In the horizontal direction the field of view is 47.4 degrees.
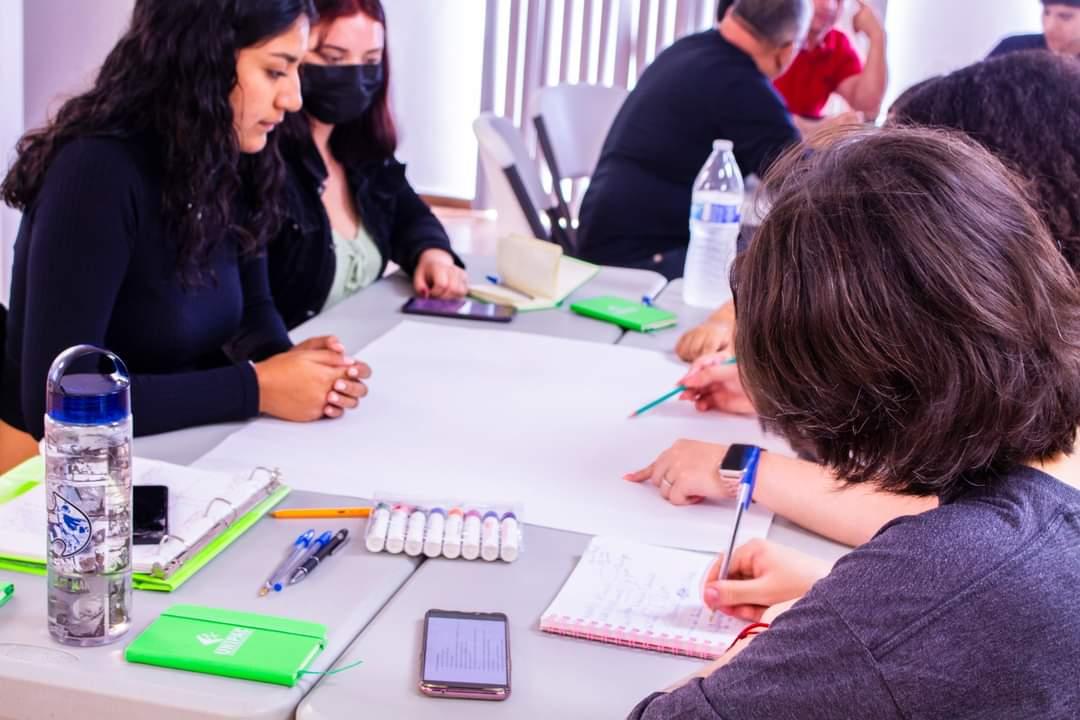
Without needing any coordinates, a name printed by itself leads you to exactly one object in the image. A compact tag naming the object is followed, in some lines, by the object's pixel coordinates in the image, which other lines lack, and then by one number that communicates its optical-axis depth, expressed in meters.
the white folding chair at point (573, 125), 3.47
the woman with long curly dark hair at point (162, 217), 1.51
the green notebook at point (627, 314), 2.09
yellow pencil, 1.25
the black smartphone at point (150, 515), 1.12
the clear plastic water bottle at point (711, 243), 2.29
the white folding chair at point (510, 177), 2.93
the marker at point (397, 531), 1.19
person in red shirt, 4.54
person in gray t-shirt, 0.73
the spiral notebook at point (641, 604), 1.05
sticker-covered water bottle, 0.93
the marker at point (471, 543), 1.18
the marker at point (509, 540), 1.18
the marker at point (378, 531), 1.19
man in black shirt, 2.97
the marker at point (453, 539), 1.18
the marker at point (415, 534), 1.19
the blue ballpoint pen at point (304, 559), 1.10
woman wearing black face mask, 2.20
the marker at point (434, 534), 1.19
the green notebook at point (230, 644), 0.94
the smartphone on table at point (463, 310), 2.09
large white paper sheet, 1.33
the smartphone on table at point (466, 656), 0.95
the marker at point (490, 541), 1.18
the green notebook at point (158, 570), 1.08
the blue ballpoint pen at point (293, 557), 1.10
